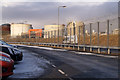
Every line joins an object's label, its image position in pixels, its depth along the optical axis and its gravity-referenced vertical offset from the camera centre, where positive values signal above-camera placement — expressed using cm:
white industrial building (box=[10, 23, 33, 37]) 9720 +507
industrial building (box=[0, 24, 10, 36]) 11824 +579
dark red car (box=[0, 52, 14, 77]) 625 -92
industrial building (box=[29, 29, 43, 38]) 7636 +124
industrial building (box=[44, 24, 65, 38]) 8776 +514
